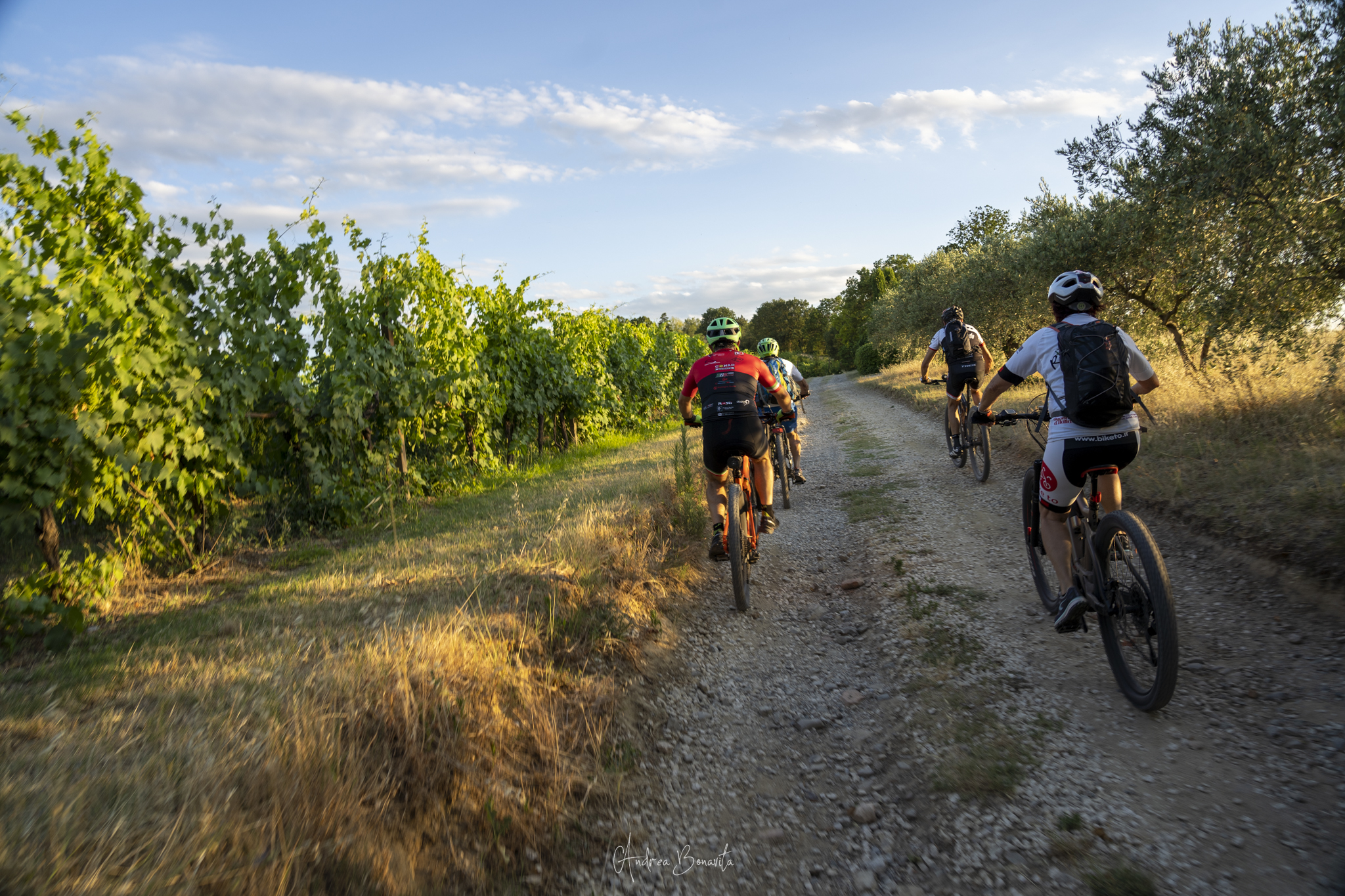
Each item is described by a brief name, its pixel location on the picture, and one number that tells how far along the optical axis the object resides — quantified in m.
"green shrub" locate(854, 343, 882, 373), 49.19
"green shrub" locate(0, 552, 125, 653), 4.36
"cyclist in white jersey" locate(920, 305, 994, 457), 9.38
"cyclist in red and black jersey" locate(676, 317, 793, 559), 5.74
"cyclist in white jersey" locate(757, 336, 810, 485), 9.68
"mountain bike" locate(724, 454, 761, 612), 5.43
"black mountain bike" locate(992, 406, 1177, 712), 3.19
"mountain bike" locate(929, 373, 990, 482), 8.98
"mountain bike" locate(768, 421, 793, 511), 9.04
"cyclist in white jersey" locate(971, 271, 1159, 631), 3.80
